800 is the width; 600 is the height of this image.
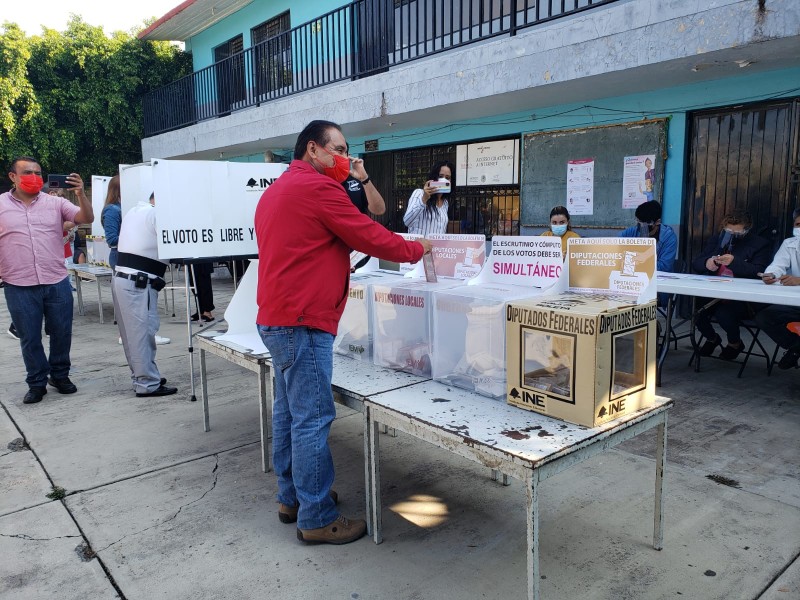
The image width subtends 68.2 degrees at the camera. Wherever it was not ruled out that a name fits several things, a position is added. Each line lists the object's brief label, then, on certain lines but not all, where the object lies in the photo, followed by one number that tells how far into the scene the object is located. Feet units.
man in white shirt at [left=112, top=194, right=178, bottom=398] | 14.94
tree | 48.96
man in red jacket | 7.80
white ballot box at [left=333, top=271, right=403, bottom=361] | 10.30
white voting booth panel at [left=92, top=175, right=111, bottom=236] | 27.57
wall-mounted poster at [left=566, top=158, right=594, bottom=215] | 24.76
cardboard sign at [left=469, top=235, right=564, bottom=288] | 8.68
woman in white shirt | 17.71
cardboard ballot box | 6.80
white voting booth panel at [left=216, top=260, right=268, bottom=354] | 12.66
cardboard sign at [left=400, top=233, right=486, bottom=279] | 9.75
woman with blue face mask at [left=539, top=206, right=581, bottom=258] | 18.17
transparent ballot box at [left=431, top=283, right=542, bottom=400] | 8.11
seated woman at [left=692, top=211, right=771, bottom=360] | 17.29
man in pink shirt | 15.03
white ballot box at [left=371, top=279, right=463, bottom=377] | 9.26
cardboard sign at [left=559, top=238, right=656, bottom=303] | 7.66
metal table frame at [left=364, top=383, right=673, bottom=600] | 6.34
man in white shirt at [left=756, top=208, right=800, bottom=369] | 15.34
